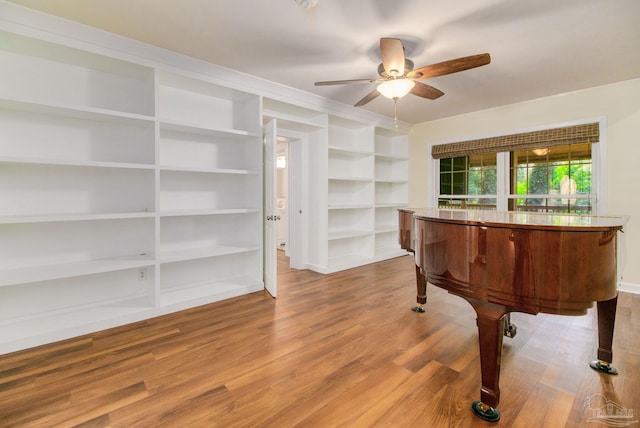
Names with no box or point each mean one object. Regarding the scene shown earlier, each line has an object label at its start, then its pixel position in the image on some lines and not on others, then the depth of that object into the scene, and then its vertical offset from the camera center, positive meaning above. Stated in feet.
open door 10.28 +0.02
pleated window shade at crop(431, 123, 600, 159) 12.34 +3.24
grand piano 4.09 -0.95
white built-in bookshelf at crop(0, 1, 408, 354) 7.61 +0.90
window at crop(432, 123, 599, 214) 12.77 +1.84
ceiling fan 7.17 +3.81
